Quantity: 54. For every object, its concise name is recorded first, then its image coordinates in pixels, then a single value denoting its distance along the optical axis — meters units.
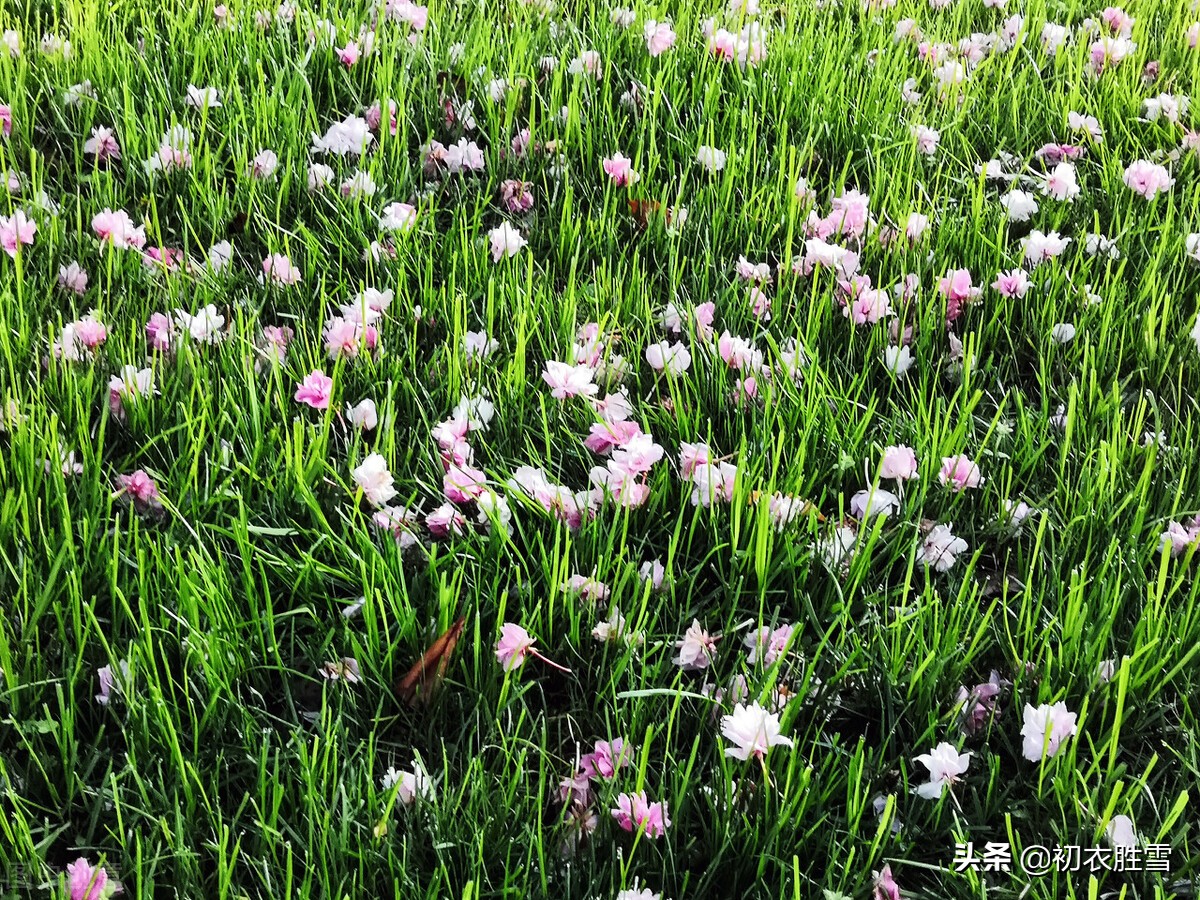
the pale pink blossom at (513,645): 1.35
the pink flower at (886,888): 1.17
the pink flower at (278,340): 1.81
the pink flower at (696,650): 1.39
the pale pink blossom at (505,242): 2.09
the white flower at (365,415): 1.67
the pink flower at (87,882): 1.10
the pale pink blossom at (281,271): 2.00
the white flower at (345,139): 2.37
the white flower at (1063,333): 1.95
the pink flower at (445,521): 1.52
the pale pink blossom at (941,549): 1.55
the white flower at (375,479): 1.54
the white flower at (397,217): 2.12
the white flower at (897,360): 1.89
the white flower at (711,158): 2.40
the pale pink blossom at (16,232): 1.96
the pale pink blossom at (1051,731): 1.26
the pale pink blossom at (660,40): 2.79
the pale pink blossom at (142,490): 1.53
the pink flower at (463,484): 1.55
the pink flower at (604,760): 1.25
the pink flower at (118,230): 2.02
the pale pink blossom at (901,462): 1.61
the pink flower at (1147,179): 2.37
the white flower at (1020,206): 2.29
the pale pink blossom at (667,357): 1.82
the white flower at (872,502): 1.57
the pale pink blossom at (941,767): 1.24
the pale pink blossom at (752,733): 1.23
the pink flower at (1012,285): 2.04
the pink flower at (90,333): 1.78
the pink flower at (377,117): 2.48
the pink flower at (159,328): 1.83
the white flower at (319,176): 2.25
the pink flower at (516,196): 2.31
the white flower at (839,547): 1.50
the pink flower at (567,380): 1.73
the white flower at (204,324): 1.83
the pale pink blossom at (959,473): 1.63
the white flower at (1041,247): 2.15
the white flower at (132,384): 1.65
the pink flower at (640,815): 1.17
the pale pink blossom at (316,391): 1.67
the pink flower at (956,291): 2.03
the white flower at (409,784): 1.21
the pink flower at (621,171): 2.32
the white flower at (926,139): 2.53
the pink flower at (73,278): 1.94
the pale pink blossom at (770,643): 1.39
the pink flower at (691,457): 1.60
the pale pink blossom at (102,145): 2.29
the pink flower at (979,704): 1.34
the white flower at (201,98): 2.40
